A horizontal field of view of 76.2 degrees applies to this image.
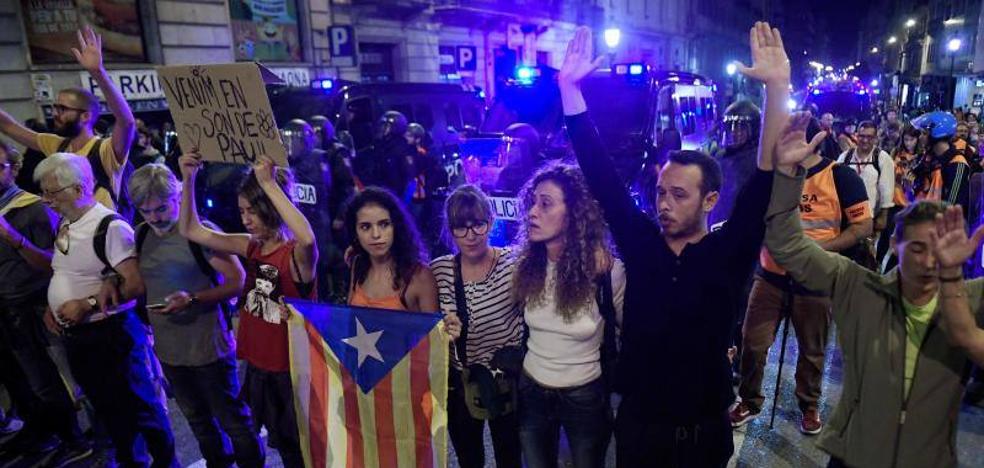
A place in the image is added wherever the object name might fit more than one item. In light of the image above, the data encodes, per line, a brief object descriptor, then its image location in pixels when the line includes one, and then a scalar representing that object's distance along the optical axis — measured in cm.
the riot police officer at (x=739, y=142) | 448
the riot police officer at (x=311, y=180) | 568
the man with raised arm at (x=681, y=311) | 227
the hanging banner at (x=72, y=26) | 1136
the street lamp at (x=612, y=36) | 2231
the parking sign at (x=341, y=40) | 1698
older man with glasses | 326
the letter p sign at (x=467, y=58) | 2275
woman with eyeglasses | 278
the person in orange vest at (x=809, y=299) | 378
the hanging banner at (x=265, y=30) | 1551
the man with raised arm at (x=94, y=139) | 411
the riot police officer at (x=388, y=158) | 726
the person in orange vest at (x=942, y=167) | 555
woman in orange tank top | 290
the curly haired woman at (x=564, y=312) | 258
